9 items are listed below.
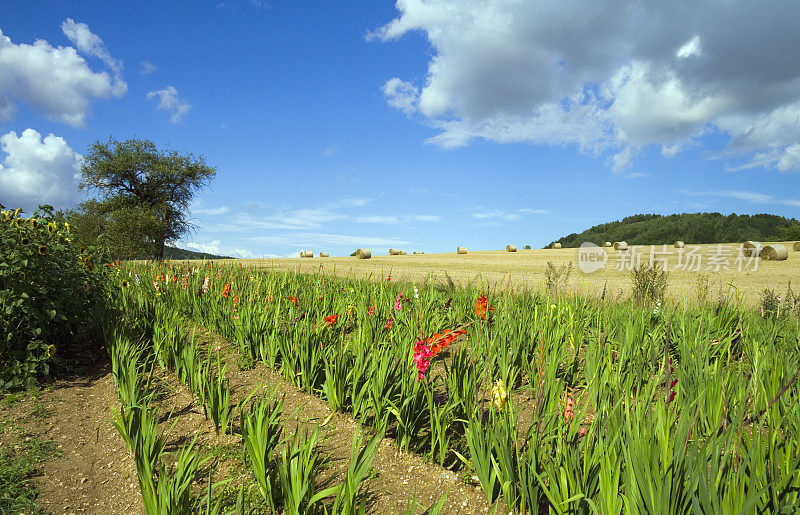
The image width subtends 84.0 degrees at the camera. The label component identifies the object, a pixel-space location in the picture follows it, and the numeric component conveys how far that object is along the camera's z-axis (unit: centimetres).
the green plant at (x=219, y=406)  352
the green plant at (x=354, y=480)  202
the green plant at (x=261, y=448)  254
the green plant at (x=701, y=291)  682
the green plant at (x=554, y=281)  711
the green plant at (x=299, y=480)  225
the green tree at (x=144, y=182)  3041
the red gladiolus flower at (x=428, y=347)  272
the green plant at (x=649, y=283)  763
